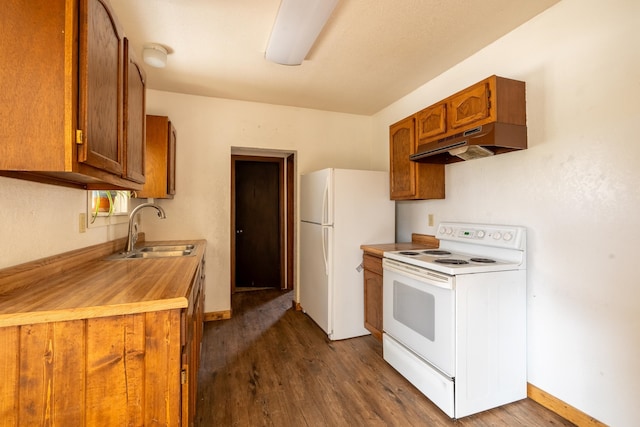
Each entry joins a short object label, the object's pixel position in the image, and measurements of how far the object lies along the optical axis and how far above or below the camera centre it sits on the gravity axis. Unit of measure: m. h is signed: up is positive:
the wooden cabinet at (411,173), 2.70 +0.38
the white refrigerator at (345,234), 2.90 -0.19
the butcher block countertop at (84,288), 1.00 -0.30
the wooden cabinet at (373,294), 2.71 -0.73
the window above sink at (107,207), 1.99 +0.06
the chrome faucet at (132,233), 2.35 -0.14
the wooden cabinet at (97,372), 0.96 -0.52
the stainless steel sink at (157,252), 2.22 -0.30
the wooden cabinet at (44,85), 0.92 +0.40
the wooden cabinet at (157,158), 2.58 +0.49
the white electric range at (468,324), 1.80 -0.69
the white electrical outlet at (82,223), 1.82 -0.04
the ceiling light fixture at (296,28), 1.75 +1.21
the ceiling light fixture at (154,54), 2.32 +1.24
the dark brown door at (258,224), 4.67 -0.14
